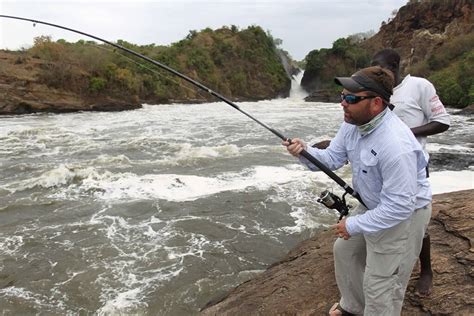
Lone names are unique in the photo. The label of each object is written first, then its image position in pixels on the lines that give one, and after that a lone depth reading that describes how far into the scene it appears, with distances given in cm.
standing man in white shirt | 313
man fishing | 223
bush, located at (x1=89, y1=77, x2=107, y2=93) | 3238
